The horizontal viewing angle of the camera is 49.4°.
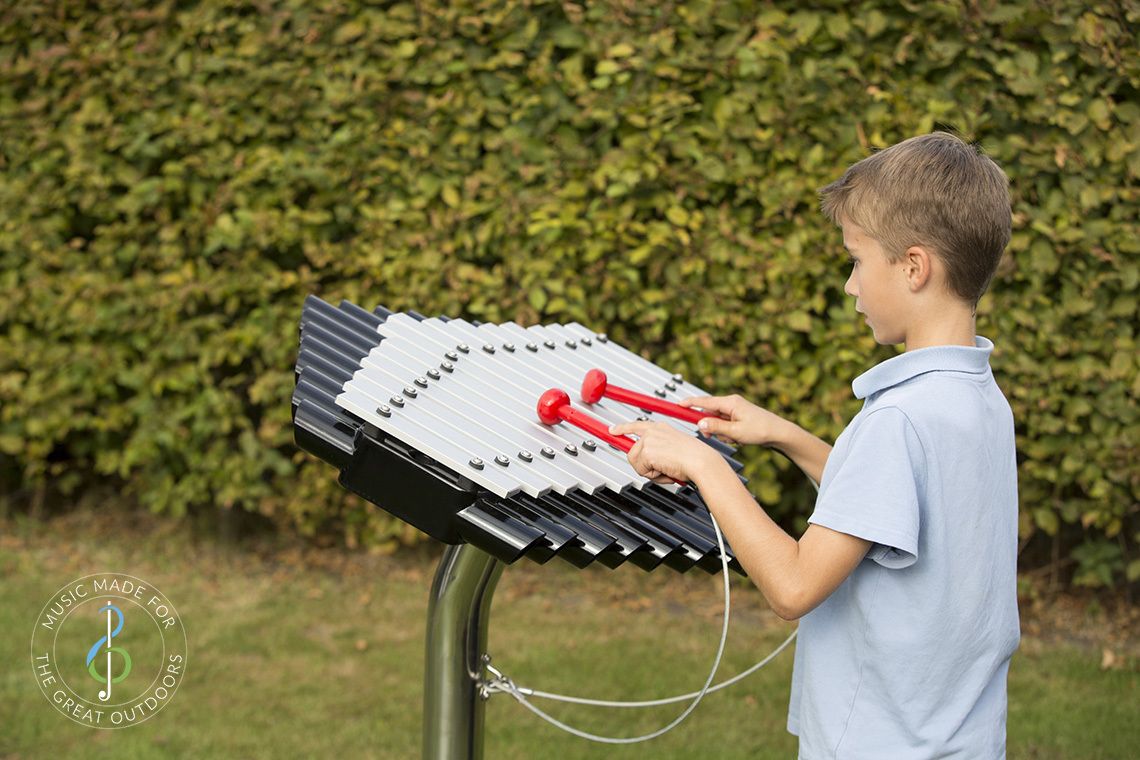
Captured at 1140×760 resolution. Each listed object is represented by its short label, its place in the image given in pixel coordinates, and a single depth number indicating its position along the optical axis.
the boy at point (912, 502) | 1.87
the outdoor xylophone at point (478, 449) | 2.11
